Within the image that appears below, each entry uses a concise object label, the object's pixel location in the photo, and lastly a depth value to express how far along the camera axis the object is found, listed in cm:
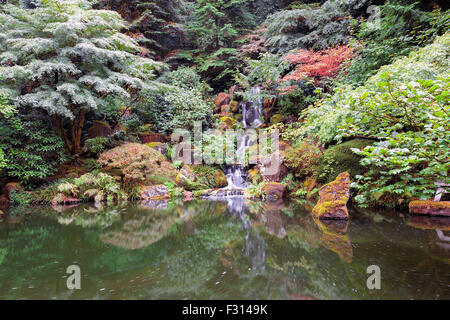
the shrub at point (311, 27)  1080
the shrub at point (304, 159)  728
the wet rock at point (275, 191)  777
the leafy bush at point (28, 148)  738
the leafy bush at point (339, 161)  614
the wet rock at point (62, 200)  738
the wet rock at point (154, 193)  834
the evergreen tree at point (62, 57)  690
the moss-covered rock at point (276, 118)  1194
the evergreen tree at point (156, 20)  1348
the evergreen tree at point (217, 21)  1488
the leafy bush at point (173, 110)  1134
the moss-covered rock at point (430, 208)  429
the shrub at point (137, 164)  782
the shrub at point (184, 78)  1303
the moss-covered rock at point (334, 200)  455
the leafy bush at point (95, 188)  768
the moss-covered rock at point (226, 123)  1203
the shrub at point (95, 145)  888
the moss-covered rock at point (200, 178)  920
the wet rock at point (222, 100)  1411
